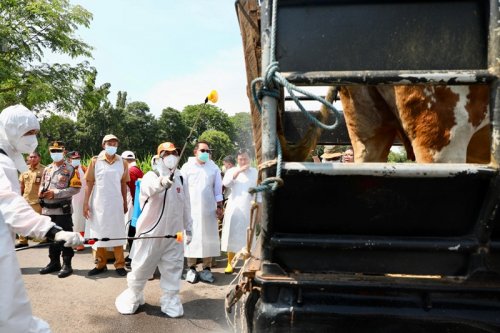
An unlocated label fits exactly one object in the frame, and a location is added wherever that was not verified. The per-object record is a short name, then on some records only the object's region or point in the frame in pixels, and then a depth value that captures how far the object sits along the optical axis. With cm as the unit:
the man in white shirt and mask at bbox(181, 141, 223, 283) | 621
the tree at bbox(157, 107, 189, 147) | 4819
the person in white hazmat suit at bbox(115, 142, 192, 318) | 450
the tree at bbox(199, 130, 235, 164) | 4864
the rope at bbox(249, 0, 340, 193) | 161
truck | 161
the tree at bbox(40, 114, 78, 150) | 4191
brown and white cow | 202
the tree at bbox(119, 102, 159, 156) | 4431
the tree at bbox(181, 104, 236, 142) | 6237
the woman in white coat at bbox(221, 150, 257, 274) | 653
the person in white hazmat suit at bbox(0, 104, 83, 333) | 246
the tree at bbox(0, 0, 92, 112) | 1506
